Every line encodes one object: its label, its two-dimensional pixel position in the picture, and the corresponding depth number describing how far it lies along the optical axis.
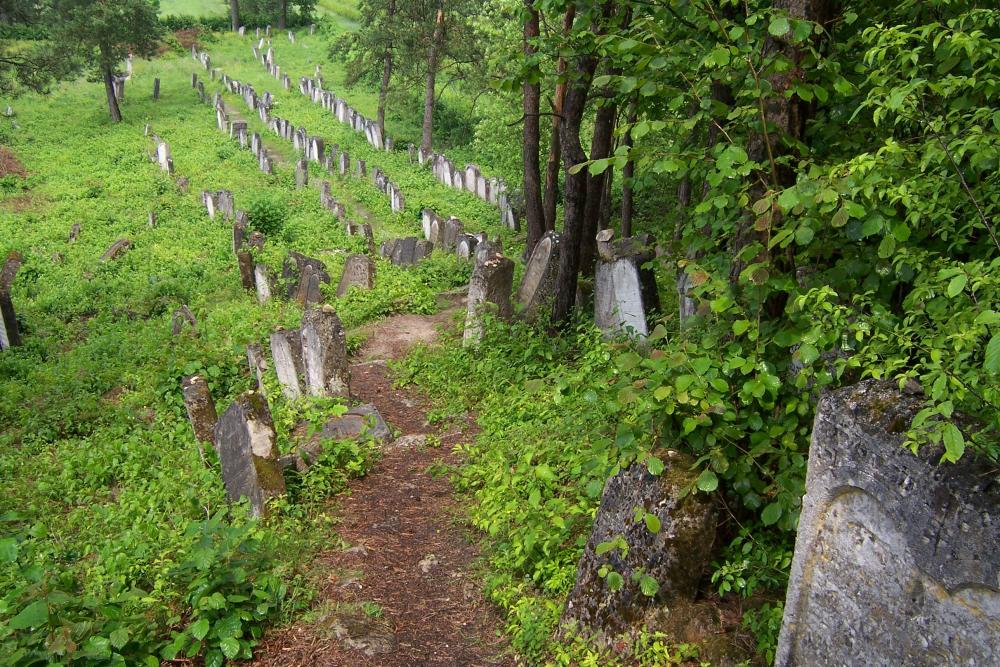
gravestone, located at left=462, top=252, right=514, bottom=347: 9.70
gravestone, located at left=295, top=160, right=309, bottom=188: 21.81
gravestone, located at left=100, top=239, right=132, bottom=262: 16.14
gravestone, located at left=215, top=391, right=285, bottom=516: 5.86
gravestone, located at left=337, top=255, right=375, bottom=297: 12.91
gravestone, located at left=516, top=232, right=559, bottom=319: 9.77
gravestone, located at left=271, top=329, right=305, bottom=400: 8.51
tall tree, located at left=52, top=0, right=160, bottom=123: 27.66
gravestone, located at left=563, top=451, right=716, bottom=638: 3.95
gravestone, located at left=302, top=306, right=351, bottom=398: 8.14
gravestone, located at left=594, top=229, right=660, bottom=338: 7.96
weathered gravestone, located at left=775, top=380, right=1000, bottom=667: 2.60
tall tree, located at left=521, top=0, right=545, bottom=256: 11.88
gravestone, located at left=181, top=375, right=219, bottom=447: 7.23
